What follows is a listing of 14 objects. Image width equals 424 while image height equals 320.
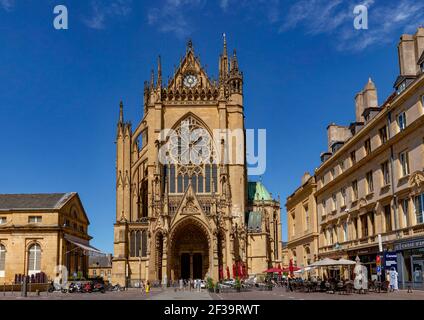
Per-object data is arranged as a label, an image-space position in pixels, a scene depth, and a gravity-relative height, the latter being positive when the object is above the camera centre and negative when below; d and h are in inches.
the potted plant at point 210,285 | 1950.3 -100.9
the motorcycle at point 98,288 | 2117.4 -106.8
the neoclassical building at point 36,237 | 2447.1 +111.3
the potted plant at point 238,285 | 1932.0 -101.0
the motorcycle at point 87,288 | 2063.1 -103.0
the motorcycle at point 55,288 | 2091.5 -107.5
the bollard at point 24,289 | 1675.7 -81.8
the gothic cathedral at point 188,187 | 2854.3 +401.3
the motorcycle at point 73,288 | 2068.7 -102.6
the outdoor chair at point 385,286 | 1370.0 -84.0
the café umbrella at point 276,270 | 2316.1 -62.1
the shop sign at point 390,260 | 1489.9 -21.3
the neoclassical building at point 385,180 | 1395.2 +223.5
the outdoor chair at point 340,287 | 1394.7 -86.6
